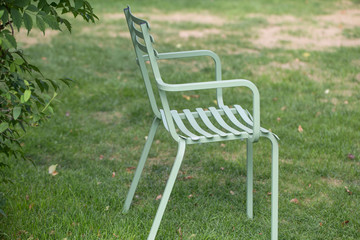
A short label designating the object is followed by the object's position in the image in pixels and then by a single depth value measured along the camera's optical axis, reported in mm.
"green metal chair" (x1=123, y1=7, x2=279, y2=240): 4337
